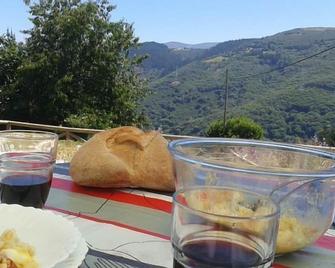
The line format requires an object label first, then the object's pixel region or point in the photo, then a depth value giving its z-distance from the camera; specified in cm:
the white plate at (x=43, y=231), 51
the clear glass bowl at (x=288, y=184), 56
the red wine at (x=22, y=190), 71
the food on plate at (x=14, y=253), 45
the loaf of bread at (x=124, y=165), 92
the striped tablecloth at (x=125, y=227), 60
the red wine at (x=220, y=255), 41
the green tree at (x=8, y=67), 1134
